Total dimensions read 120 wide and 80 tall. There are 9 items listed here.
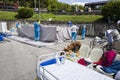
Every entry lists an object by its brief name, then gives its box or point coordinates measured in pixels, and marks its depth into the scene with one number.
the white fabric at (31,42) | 5.95
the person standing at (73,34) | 6.46
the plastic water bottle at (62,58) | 2.59
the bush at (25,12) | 12.91
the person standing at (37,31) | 6.39
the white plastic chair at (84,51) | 3.47
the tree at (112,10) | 7.80
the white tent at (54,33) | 6.32
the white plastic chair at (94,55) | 3.10
